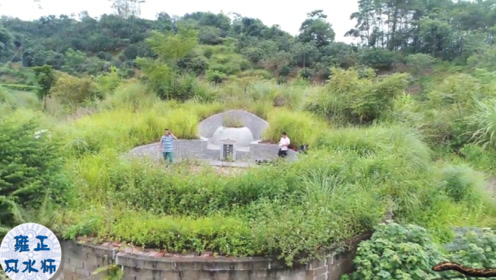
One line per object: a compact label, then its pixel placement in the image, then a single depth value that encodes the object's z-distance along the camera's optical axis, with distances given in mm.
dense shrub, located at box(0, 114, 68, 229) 4988
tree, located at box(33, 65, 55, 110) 16359
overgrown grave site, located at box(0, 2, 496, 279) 4789
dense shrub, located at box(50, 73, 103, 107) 14310
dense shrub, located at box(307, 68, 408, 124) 9398
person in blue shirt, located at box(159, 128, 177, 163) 8133
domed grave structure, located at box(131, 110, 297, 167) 9164
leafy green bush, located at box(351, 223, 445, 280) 4562
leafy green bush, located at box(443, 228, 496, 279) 4453
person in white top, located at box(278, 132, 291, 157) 8680
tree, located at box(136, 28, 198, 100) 12422
